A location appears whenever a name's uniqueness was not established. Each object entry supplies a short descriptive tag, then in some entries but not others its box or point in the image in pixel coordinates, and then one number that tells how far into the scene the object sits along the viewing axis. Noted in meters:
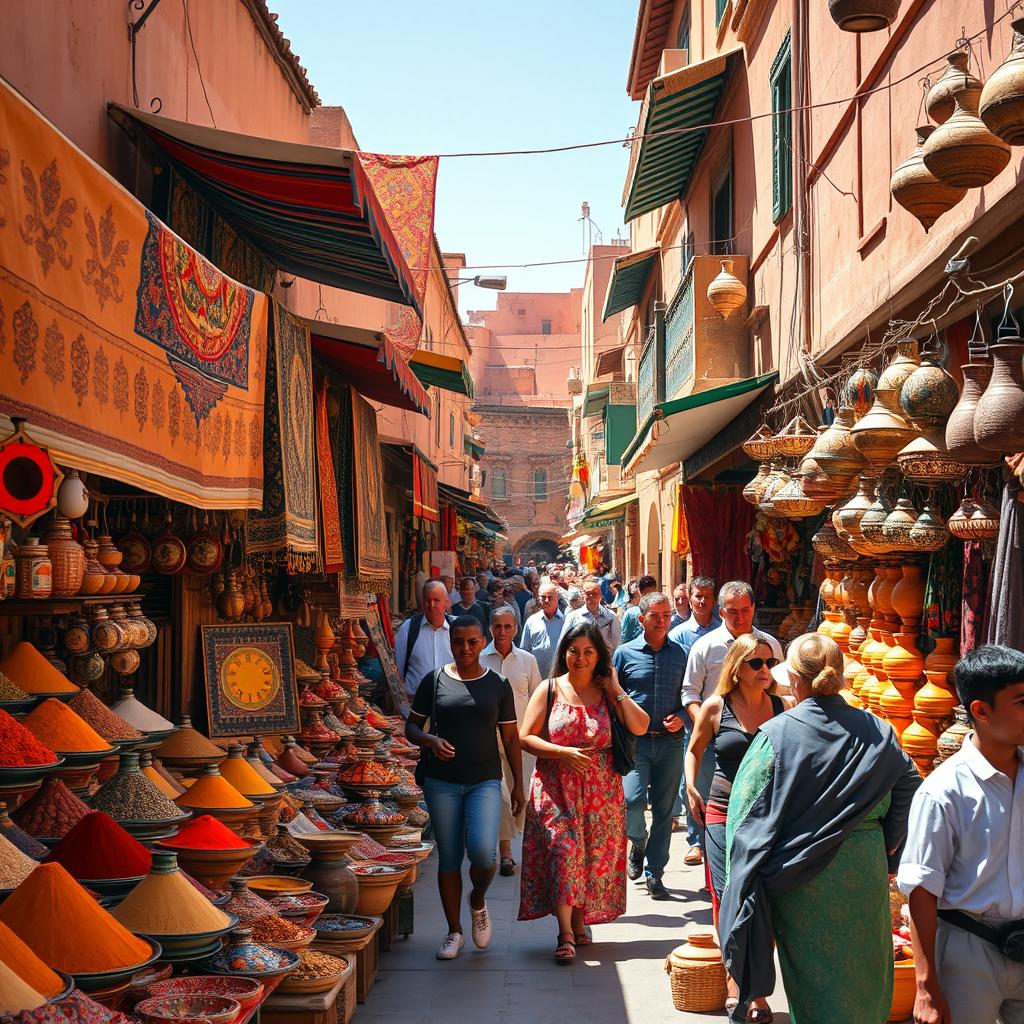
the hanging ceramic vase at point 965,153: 3.99
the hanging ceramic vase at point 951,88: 4.30
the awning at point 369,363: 6.72
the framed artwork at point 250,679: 6.55
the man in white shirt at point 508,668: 7.69
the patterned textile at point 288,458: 5.88
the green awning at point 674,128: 11.01
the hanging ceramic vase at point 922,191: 4.54
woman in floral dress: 5.88
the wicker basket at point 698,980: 5.14
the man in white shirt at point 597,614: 10.59
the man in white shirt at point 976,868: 3.15
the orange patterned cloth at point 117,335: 3.29
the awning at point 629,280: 18.47
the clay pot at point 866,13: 5.06
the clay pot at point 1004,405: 3.94
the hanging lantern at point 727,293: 10.16
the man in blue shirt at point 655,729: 7.19
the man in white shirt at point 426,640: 8.65
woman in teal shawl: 3.80
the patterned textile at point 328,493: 7.19
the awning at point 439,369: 13.38
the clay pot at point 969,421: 4.21
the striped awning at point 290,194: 4.77
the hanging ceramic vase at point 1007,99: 3.44
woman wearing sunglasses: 5.04
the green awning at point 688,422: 9.21
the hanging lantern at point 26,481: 3.43
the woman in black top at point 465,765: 6.02
